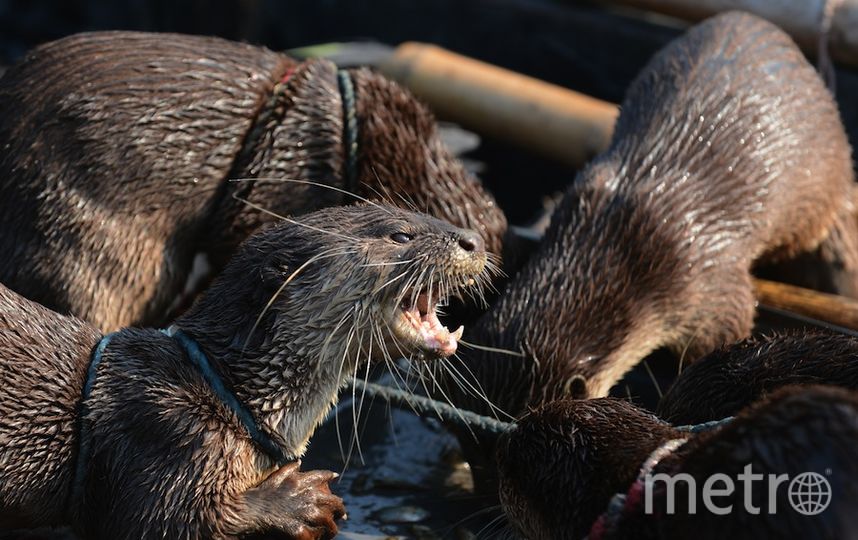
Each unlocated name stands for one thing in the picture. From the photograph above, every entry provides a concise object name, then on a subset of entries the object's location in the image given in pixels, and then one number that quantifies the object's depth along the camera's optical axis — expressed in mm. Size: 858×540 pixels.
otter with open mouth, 4805
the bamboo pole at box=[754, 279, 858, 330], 7219
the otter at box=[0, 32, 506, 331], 6391
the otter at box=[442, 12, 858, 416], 6340
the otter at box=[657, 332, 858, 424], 5016
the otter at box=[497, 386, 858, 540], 3461
